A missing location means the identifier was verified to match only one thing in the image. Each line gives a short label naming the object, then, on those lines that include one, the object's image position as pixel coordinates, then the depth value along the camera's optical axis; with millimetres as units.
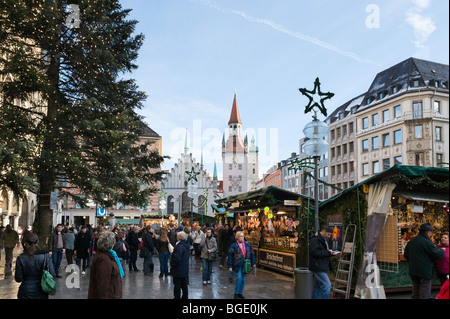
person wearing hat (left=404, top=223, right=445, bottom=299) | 7398
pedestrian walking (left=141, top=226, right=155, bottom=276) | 14141
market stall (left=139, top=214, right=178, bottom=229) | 38812
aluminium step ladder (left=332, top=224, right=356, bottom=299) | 9617
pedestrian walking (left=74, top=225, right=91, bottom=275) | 14469
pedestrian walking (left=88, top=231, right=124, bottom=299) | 5207
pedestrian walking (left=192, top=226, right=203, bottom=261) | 18378
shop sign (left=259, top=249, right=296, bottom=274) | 14046
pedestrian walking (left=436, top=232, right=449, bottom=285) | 7799
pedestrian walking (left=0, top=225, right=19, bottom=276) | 14294
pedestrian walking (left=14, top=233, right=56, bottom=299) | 5750
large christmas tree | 13711
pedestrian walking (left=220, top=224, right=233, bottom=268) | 17384
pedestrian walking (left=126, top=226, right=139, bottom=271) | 14966
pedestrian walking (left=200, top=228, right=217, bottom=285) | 12289
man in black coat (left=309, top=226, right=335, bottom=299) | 8258
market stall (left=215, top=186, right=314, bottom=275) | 14195
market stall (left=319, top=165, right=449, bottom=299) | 9320
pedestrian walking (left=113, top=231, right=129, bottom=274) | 12555
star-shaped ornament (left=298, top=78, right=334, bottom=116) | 9758
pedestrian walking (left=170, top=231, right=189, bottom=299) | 8570
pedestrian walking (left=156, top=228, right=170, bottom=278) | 13367
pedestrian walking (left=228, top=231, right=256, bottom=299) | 9664
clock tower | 96000
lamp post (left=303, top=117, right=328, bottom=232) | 8883
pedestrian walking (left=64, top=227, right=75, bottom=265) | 14521
